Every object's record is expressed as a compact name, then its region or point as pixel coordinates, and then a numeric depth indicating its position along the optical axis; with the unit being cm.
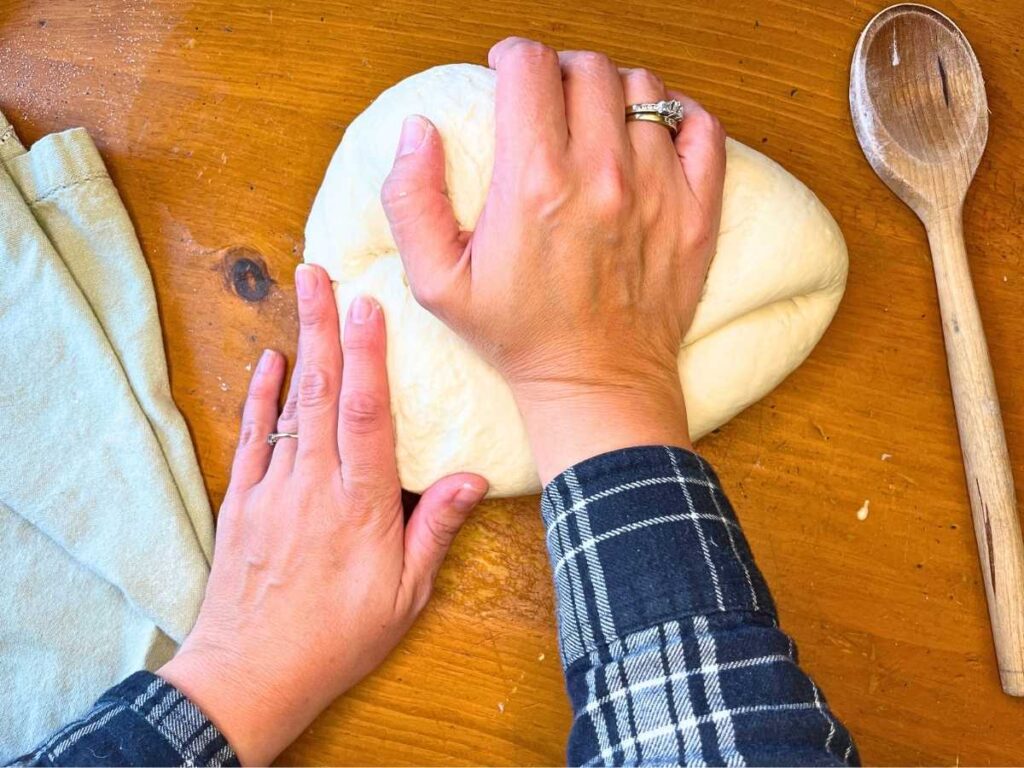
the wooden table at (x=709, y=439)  44
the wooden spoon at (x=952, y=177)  43
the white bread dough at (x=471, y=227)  40
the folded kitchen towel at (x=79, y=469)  42
